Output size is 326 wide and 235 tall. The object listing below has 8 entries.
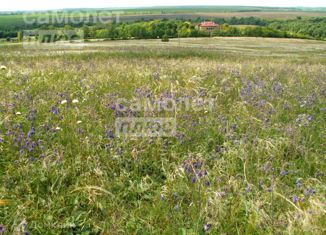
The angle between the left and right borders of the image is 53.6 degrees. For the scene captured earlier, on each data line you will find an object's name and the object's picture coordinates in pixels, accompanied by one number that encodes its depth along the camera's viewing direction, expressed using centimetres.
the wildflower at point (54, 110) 499
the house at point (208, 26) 9694
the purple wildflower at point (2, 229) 266
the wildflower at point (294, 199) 306
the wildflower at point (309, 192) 316
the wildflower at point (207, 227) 284
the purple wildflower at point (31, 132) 420
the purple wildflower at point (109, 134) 447
